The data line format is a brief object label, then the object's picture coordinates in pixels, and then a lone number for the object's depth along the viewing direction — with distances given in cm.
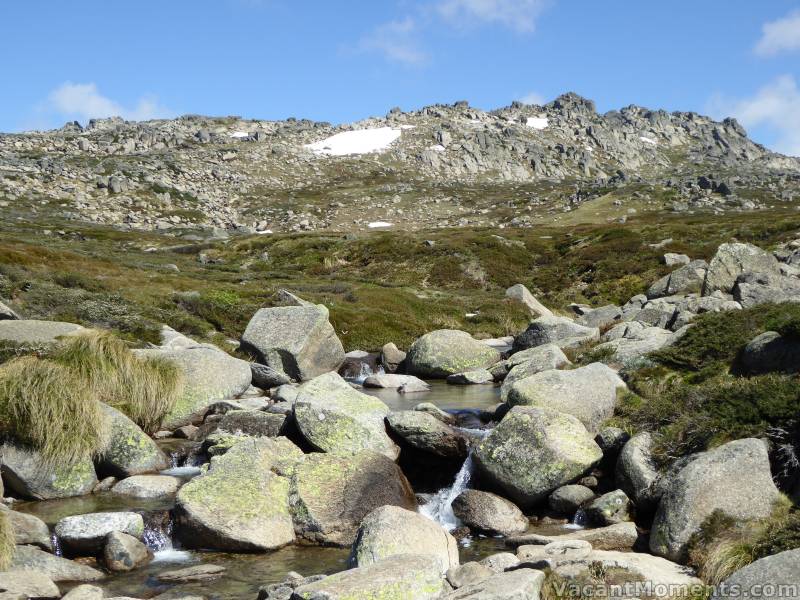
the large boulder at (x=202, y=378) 1786
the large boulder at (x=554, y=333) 2826
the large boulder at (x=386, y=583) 802
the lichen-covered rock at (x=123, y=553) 1060
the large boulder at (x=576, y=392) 1568
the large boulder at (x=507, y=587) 762
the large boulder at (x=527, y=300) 4422
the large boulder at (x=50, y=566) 984
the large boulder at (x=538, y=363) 2135
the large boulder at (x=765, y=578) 689
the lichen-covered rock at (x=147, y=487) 1330
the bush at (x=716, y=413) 1171
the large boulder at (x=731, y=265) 3619
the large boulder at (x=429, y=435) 1528
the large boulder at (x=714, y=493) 994
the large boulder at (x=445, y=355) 2783
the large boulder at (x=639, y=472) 1192
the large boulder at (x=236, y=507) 1123
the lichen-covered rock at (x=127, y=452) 1417
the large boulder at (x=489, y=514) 1243
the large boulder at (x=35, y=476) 1280
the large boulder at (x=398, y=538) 984
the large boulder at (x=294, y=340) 2511
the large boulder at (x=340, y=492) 1180
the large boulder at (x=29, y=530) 1061
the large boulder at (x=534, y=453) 1299
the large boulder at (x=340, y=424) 1479
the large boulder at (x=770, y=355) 1560
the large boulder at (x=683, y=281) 4022
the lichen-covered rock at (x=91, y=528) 1094
